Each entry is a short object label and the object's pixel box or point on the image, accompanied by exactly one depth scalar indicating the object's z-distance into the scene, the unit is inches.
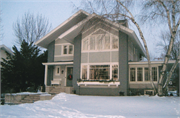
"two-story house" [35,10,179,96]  593.6
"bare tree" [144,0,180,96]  489.7
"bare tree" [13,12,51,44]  1144.8
